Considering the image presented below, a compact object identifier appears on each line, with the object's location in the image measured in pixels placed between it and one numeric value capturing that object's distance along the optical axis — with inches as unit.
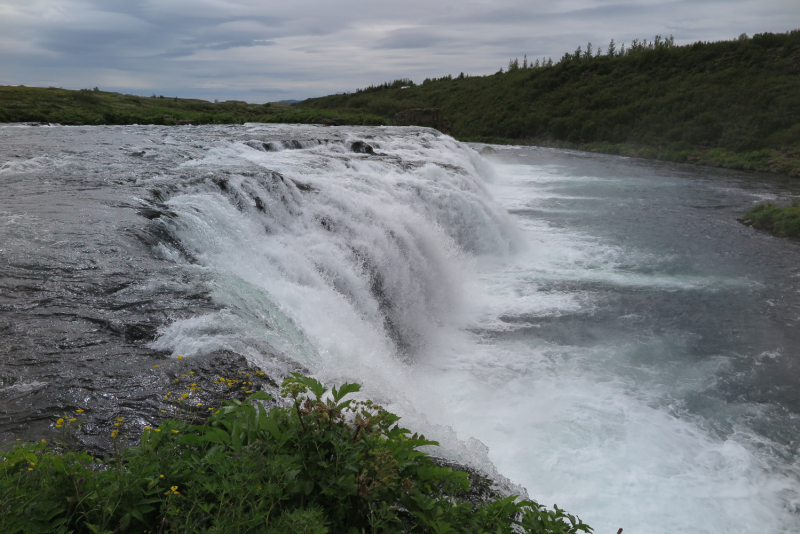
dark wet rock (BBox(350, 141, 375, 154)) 595.8
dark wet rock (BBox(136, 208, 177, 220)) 253.6
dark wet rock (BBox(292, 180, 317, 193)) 342.4
